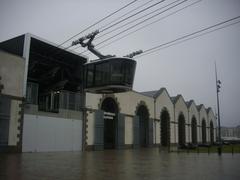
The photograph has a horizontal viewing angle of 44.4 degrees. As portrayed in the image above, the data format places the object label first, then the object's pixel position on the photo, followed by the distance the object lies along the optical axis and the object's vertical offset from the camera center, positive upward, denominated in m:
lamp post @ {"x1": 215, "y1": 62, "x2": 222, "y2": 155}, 30.16 +4.93
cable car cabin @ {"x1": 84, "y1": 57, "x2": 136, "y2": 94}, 21.95 +4.46
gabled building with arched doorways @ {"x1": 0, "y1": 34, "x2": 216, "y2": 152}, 24.16 +2.51
